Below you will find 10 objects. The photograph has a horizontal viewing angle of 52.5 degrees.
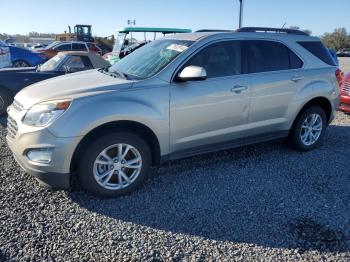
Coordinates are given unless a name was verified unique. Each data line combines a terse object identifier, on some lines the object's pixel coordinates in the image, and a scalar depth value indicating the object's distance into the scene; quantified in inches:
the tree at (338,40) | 2721.5
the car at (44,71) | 306.0
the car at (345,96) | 313.5
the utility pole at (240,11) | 715.4
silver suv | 144.3
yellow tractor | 1262.3
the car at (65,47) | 776.3
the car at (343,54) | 2138.2
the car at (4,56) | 507.5
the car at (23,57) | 558.6
